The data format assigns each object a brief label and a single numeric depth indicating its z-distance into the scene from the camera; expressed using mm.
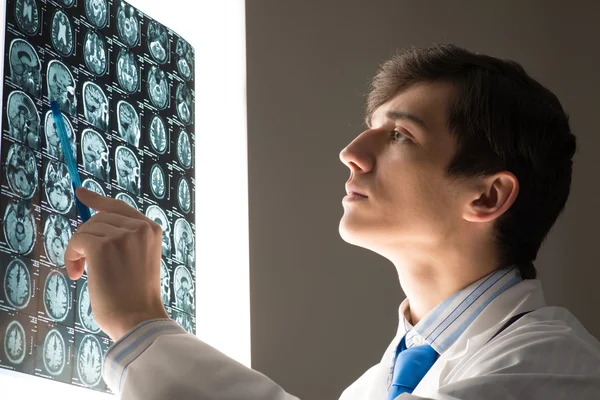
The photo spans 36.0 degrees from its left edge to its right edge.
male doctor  1208
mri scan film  1225
